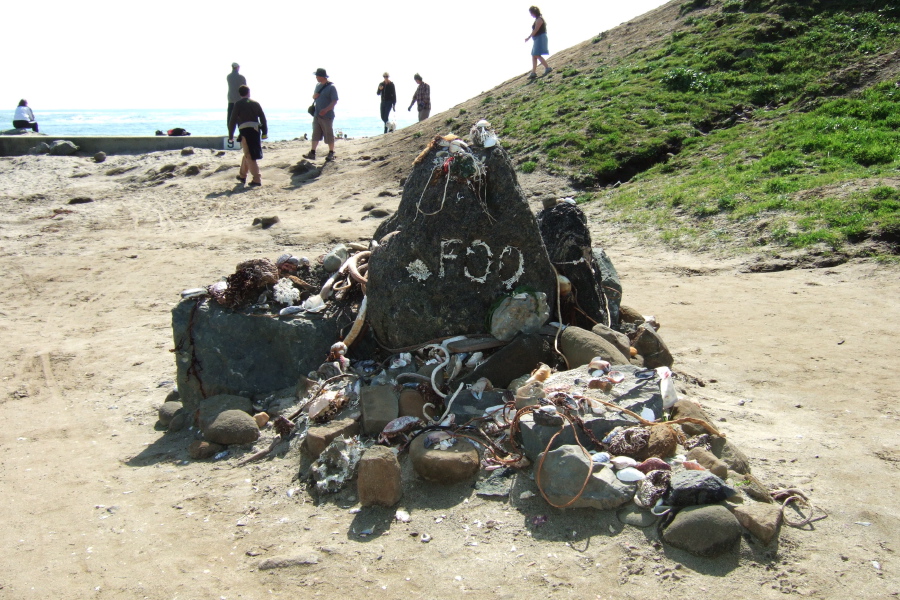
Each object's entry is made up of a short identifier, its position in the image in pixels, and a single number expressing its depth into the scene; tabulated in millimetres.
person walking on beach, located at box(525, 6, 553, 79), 15961
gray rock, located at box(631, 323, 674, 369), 5020
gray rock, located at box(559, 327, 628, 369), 4434
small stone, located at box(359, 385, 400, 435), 4234
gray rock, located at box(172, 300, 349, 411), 5043
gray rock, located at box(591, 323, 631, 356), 4723
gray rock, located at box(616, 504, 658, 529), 3225
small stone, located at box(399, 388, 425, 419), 4305
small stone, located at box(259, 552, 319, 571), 3240
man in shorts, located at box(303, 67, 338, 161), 14633
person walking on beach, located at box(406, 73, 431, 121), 18188
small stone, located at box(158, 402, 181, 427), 5125
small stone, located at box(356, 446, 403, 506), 3611
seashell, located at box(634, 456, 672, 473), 3484
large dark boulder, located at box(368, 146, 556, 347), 4652
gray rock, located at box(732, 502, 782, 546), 3043
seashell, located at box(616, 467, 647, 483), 3416
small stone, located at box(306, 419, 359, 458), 4121
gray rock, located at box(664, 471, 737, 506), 3176
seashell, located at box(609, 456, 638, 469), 3531
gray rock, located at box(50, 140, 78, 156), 18766
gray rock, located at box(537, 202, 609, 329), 5145
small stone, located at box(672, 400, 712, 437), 3895
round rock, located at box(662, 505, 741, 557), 3016
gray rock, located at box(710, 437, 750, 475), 3578
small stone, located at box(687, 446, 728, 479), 3469
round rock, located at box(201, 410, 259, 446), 4496
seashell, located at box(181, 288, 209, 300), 5227
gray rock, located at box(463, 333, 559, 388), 4465
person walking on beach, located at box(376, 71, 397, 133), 17453
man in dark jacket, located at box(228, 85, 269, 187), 12859
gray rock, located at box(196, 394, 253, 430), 4727
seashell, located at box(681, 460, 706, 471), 3496
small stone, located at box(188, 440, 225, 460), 4480
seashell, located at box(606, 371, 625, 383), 4070
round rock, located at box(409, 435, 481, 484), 3678
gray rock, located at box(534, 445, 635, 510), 3328
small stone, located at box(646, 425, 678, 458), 3611
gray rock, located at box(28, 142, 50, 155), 18906
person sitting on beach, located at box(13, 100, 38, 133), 22319
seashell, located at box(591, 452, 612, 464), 3533
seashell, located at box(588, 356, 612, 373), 4164
